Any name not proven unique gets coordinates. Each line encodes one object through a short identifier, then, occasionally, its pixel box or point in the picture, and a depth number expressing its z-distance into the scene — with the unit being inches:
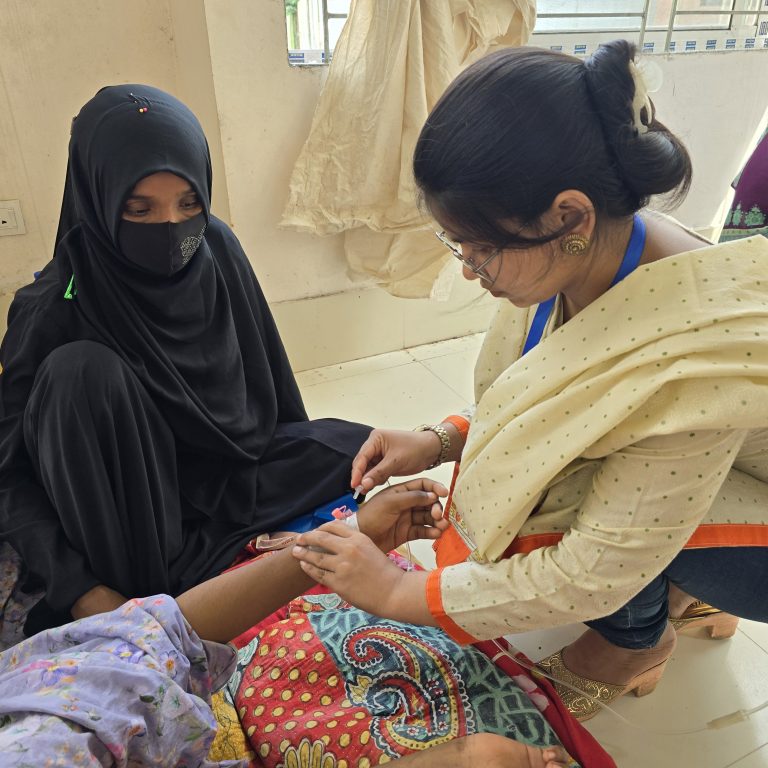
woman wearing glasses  28.6
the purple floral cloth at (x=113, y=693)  25.9
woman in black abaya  44.9
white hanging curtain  73.8
